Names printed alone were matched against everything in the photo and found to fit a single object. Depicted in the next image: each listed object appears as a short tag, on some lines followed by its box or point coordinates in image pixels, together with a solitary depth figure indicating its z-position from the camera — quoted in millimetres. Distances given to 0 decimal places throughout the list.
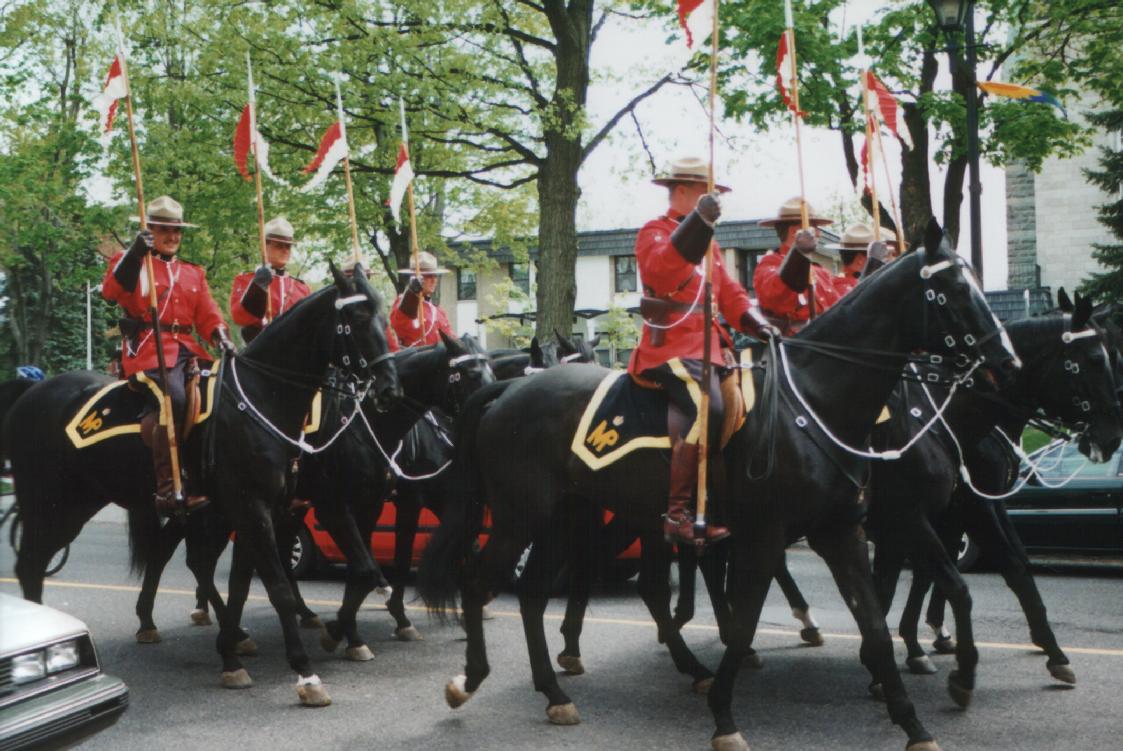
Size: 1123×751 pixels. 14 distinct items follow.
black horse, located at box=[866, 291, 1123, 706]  6953
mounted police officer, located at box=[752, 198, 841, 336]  7176
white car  4125
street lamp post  13281
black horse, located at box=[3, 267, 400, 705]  7215
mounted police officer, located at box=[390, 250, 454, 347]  10844
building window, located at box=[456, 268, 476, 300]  51656
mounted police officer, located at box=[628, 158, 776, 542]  5820
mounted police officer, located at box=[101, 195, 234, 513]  7750
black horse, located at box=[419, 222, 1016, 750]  5848
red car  10242
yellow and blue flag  11143
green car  11594
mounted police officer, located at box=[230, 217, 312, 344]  8727
